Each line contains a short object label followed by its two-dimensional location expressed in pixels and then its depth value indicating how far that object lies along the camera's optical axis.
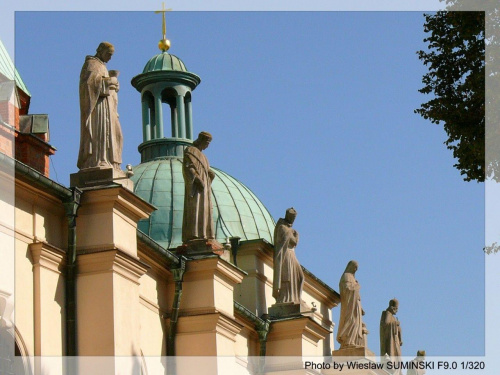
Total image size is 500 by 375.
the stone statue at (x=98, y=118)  22.58
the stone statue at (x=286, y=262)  30.19
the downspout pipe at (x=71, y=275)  21.77
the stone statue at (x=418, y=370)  39.68
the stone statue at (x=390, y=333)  35.78
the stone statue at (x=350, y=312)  32.72
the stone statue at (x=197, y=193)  25.83
